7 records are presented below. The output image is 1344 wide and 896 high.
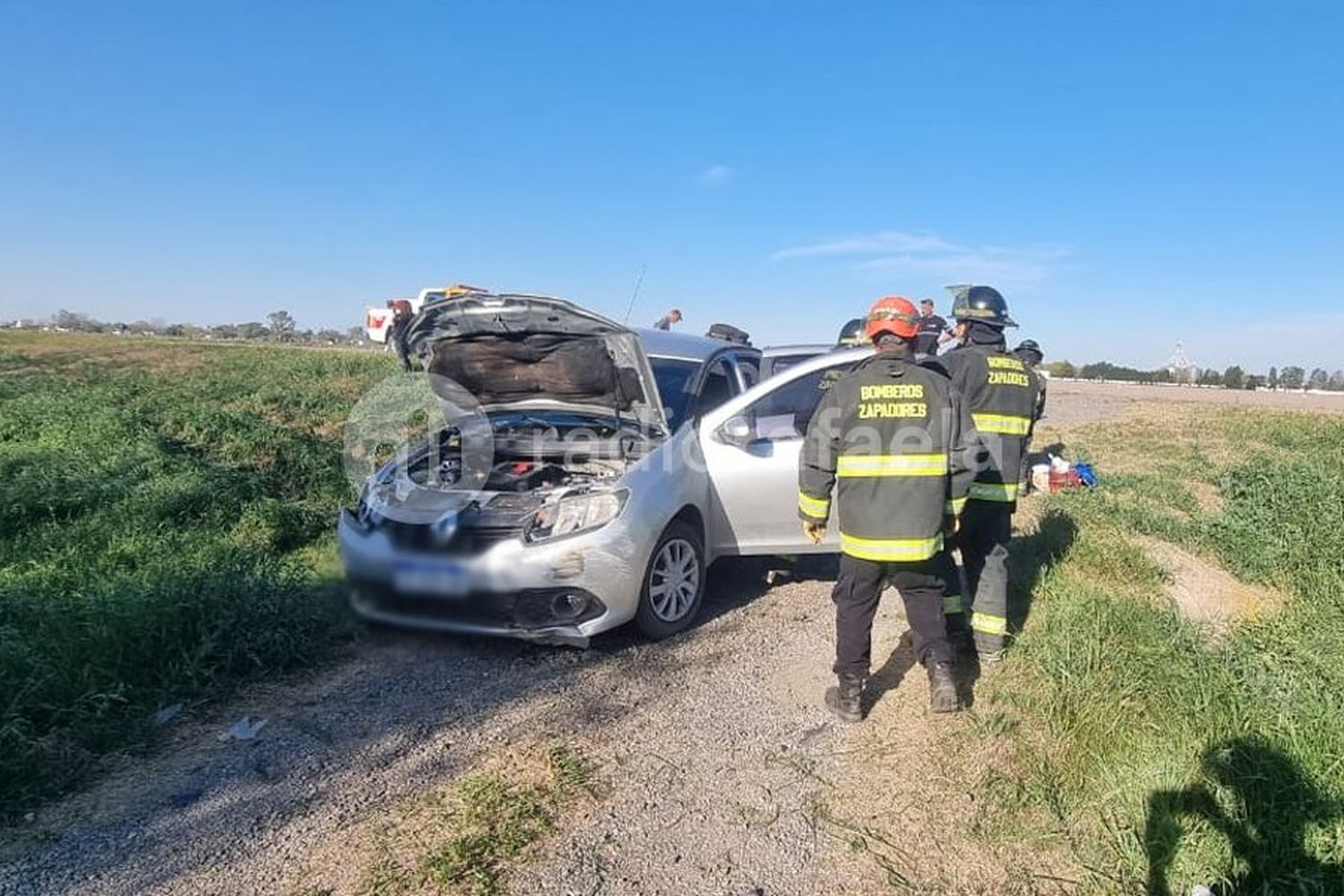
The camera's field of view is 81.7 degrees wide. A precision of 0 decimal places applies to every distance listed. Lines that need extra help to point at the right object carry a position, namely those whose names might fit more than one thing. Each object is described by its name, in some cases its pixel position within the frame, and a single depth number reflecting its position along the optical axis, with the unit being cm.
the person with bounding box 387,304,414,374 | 488
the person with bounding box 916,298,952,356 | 657
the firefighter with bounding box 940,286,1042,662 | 380
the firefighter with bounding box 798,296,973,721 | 316
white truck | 2617
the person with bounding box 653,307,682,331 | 1229
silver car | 379
